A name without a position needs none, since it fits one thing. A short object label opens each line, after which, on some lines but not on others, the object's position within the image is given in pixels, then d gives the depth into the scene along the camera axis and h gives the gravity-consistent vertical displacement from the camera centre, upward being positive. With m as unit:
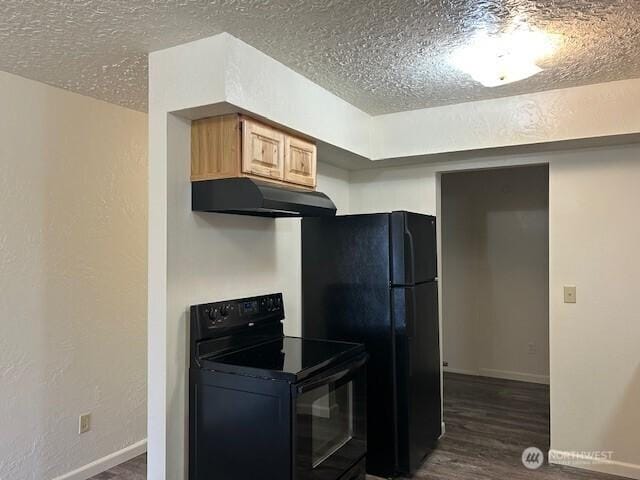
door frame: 3.28 +0.54
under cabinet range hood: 2.17 +0.22
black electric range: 2.00 -0.70
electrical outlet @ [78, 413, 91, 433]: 2.92 -1.08
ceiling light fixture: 2.16 +0.91
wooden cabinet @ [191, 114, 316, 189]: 2.24 +0.45
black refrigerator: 2.90 -0.41
